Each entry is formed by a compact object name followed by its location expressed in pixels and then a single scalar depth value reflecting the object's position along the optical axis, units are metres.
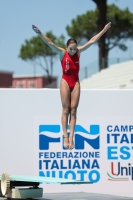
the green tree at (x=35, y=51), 68.31
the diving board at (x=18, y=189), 12.64
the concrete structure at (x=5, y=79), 76.88
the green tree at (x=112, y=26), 52.75
